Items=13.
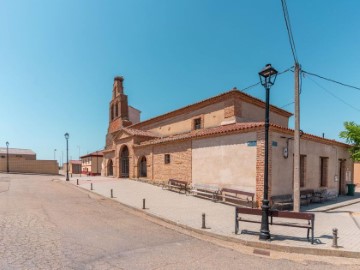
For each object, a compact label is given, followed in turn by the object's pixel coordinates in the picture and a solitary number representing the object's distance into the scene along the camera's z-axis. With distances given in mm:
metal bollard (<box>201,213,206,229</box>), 7823
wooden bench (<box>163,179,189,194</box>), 16078
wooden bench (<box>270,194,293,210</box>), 11273
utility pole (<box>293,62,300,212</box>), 9594
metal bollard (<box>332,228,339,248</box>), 6157
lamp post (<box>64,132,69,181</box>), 27297
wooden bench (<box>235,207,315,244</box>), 6724
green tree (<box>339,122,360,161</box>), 17094
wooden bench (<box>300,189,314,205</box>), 12789
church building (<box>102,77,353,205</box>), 11922
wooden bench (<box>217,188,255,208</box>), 11730
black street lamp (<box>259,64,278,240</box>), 6762
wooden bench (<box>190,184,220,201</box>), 13467
